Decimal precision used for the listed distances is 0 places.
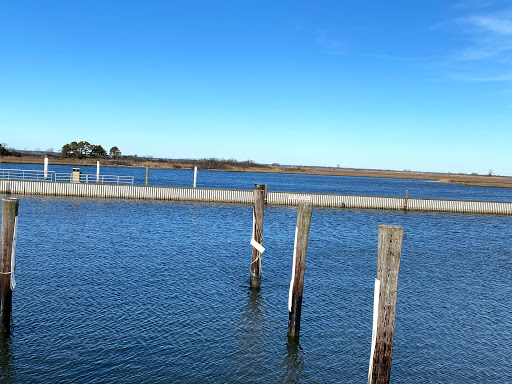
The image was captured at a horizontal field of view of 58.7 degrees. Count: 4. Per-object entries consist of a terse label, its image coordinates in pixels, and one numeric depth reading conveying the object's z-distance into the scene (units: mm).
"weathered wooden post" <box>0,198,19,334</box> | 11445
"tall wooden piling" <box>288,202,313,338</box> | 12859
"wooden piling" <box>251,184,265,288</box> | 16844
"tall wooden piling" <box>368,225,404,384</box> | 8117
